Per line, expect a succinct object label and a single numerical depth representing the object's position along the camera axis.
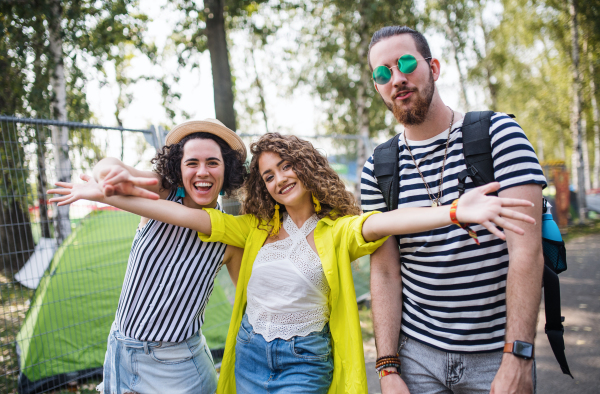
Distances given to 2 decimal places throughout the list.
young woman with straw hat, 1.98
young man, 1.46
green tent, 3.33
